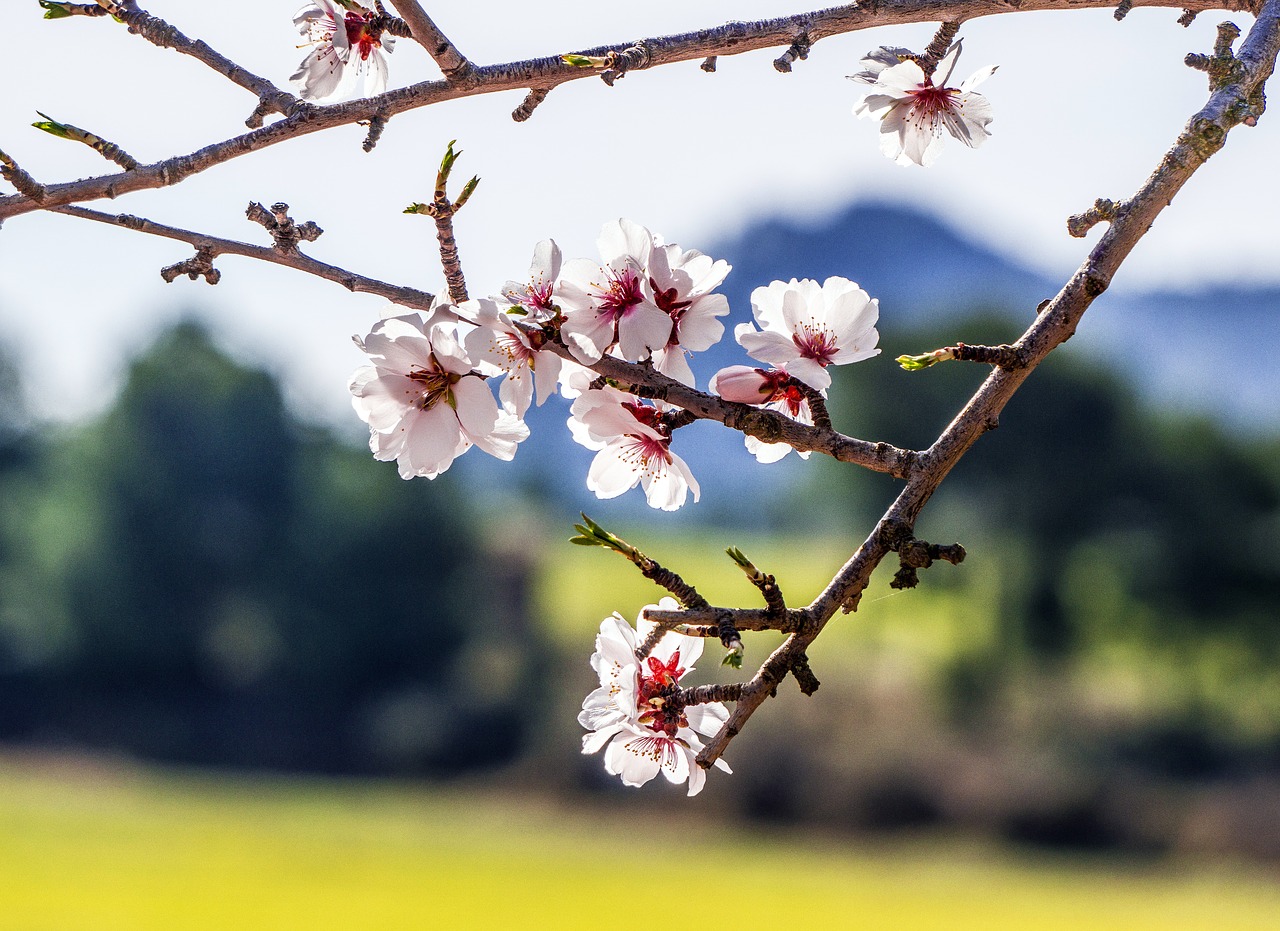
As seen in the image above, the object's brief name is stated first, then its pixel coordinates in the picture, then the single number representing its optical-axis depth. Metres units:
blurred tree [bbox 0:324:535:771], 31.23
